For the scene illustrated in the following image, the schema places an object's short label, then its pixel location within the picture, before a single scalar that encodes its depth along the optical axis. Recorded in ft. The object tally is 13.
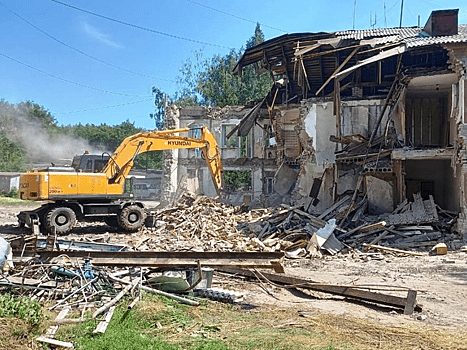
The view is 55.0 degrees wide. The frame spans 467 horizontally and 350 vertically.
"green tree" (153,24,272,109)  138.51
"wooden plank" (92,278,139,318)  19.96
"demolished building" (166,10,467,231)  48.37
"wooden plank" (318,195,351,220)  48.92
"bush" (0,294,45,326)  18.86
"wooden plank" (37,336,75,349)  16.93
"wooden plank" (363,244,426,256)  39.47
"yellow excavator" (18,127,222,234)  48.49
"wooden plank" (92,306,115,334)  17.86
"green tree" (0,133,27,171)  154.30
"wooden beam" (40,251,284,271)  25.26
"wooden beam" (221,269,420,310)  23.16
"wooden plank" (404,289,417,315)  22.56
